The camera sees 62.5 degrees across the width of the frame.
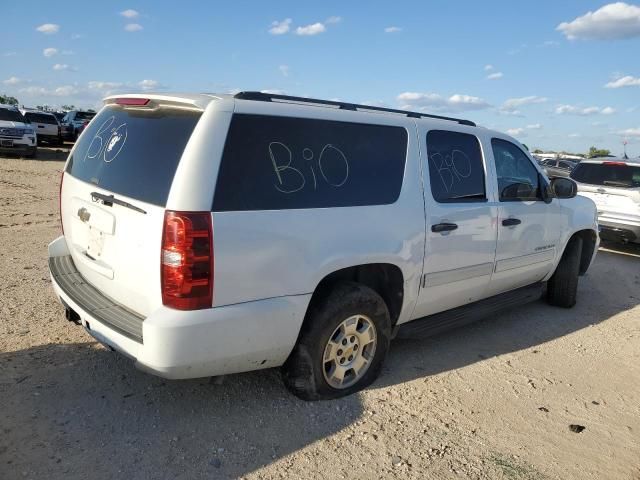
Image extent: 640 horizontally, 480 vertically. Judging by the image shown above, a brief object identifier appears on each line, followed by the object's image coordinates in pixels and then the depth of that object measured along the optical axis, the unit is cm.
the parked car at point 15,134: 1800
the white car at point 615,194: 858
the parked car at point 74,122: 2645
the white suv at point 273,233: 269
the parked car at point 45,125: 2430
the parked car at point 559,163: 2412
